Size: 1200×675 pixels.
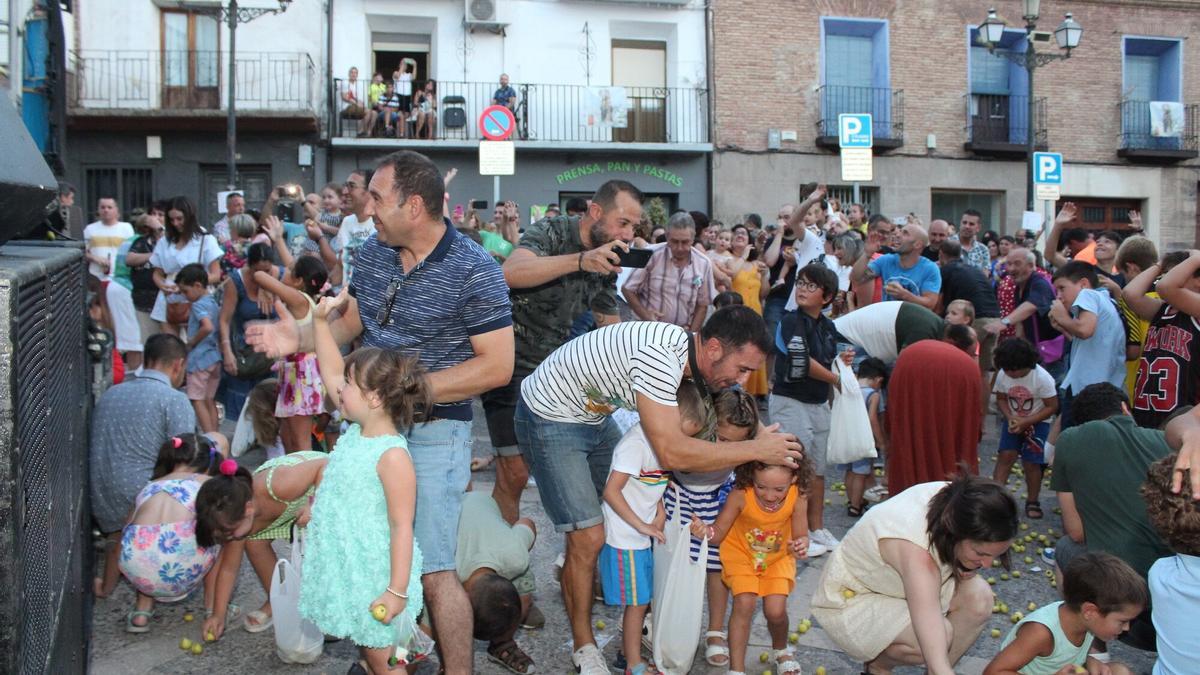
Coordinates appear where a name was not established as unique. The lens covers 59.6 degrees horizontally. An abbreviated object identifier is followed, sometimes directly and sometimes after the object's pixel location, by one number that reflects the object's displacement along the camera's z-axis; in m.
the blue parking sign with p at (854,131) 12.63
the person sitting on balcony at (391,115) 20.52
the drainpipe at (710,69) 21.59
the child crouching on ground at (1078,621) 3.72
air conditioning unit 20.61
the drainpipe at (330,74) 20.44
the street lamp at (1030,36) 15.32
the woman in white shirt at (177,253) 9.28
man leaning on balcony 20.30
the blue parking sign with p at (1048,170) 13.96
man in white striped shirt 4.02
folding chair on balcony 20.53
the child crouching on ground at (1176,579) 3.62
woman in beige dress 3.78
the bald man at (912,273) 8.29
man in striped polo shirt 3.76
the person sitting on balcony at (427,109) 20.59
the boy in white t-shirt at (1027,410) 6.96
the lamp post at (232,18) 16.06
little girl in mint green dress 3.53
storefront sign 21.66
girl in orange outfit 4.43
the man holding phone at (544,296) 5.32
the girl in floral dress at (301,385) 6.97
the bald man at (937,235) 10.41
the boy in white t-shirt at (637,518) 4.33
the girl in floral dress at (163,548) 4.72
